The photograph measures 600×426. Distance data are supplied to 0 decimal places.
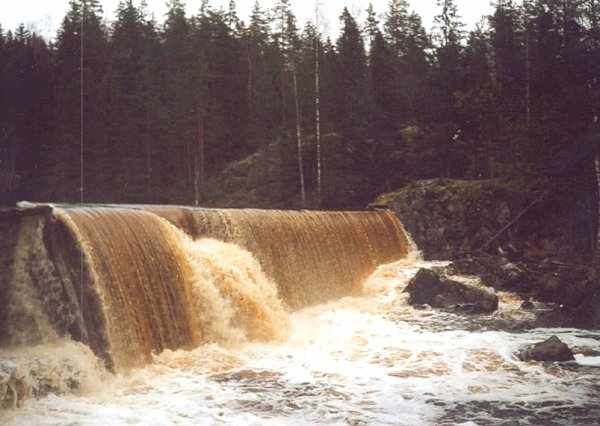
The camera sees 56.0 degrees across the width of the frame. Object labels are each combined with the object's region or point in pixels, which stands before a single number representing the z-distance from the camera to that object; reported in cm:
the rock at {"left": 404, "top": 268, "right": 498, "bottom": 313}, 1409
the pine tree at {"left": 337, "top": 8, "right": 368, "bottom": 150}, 2811
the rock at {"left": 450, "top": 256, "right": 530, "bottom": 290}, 1605
